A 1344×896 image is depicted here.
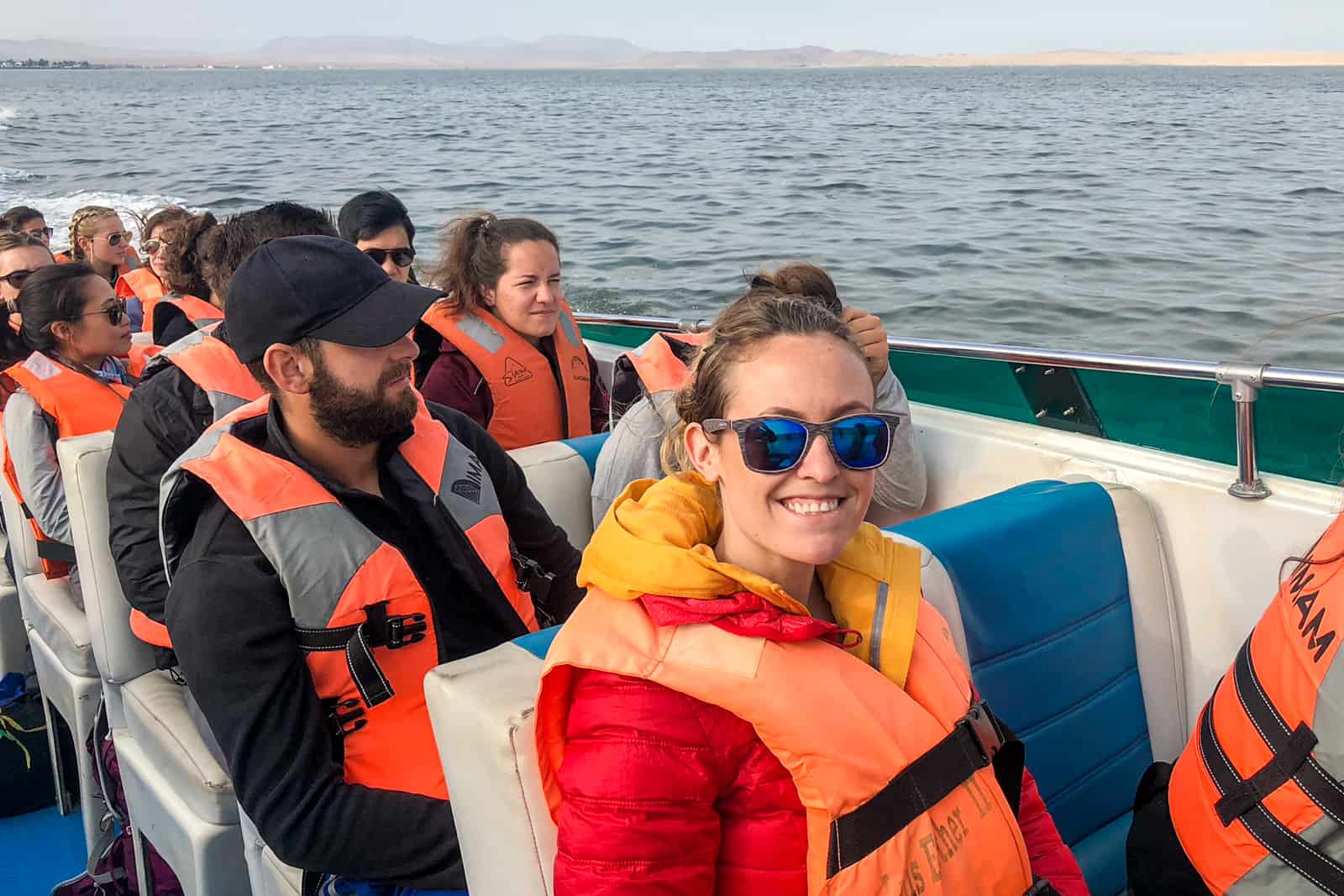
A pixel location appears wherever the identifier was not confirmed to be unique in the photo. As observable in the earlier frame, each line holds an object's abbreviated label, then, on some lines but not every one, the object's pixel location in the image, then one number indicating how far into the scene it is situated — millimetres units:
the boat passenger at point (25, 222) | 4859
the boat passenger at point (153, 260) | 3768
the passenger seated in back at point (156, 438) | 1907
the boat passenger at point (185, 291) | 3281
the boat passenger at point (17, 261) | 3635
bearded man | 1412
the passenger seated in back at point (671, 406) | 2041
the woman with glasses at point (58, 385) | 2512
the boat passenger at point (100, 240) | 4895
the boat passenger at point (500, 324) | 2852
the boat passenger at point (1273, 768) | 1044
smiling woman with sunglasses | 1008
